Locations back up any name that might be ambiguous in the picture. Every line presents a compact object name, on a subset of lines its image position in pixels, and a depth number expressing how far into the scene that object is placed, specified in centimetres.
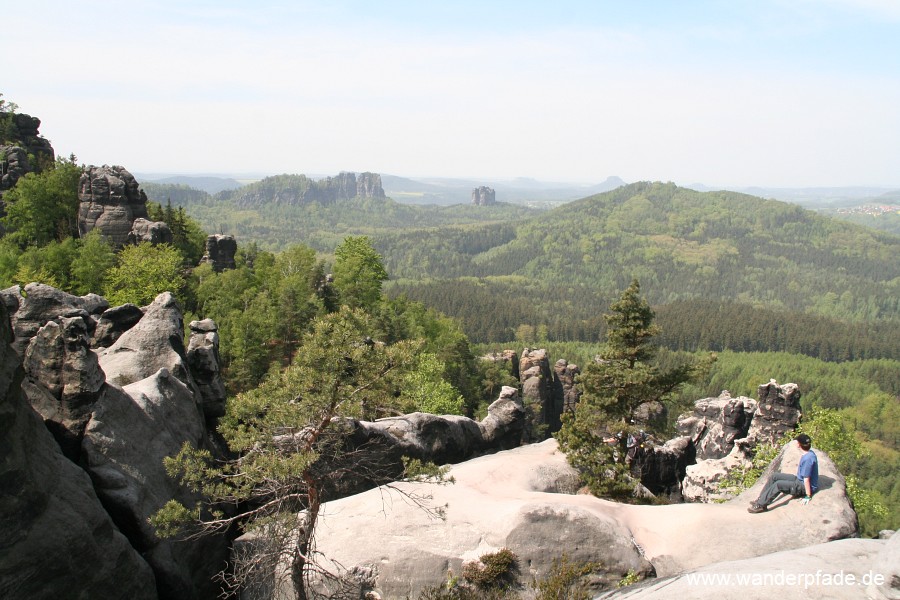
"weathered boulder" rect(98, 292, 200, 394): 2269
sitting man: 1891
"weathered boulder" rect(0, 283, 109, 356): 2112
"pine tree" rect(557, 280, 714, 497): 2636
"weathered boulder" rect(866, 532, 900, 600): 1203
